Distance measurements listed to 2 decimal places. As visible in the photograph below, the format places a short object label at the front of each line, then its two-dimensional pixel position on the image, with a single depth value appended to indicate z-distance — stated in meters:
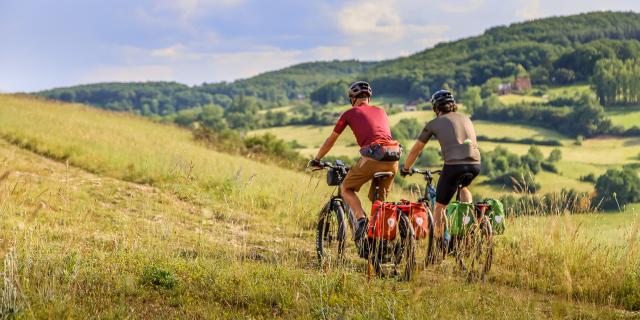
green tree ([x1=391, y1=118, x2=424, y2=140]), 114.06
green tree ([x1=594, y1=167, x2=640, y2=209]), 73.25
